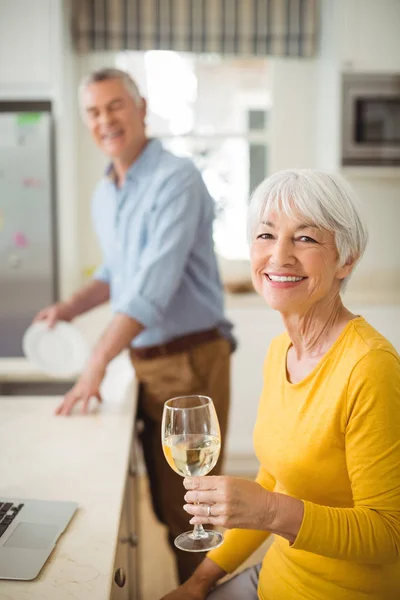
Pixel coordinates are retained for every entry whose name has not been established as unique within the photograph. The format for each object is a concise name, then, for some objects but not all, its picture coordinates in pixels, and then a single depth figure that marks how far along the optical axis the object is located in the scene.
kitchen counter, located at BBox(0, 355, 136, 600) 0.91
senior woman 0.97
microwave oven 3.39
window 3.81
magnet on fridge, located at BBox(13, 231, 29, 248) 3.37
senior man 1.87
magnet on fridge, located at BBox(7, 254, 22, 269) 3.38
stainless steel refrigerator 3.31
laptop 0.94
